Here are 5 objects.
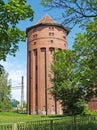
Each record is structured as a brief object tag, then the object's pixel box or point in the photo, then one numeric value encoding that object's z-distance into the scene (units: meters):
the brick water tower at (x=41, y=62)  33.67
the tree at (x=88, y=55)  7.32
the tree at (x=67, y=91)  19.49
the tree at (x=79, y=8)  6.68
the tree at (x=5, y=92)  38.38
